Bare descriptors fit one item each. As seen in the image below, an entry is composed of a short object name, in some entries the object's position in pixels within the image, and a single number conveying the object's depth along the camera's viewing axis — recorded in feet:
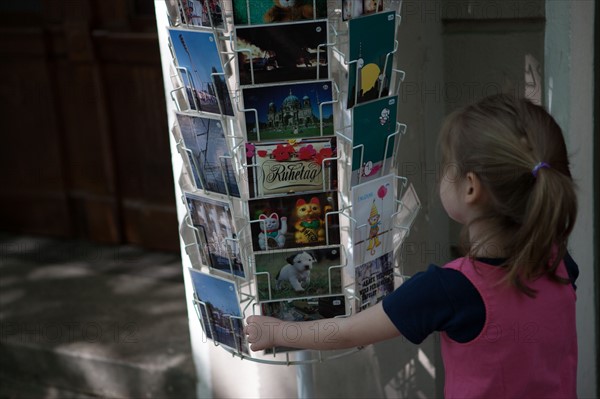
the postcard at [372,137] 5.71
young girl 4.78
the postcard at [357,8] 5.55
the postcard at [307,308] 5.95
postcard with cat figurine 5.70
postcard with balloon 5.84
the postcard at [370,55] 5.57
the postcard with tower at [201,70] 5.53
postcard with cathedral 5.48
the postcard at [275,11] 5.42
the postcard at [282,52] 5.40
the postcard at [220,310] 6.02
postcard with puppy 5.83
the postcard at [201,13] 5.56
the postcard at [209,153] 5.72
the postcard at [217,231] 5.85
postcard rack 5.49
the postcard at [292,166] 5.59
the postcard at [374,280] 6.01
